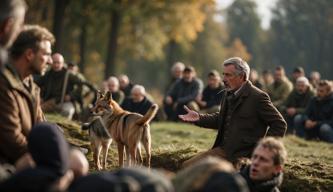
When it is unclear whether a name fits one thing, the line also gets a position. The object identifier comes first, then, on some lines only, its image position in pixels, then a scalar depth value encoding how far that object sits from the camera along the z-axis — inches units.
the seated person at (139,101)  620.4
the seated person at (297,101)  711.7
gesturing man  337.4
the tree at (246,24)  3981.3
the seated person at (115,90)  691.4
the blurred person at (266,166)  249.4
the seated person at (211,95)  772.0
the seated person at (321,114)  645.3
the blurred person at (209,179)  185.9
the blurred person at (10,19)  197.3
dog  412.5
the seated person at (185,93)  776.3
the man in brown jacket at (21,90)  236.4
